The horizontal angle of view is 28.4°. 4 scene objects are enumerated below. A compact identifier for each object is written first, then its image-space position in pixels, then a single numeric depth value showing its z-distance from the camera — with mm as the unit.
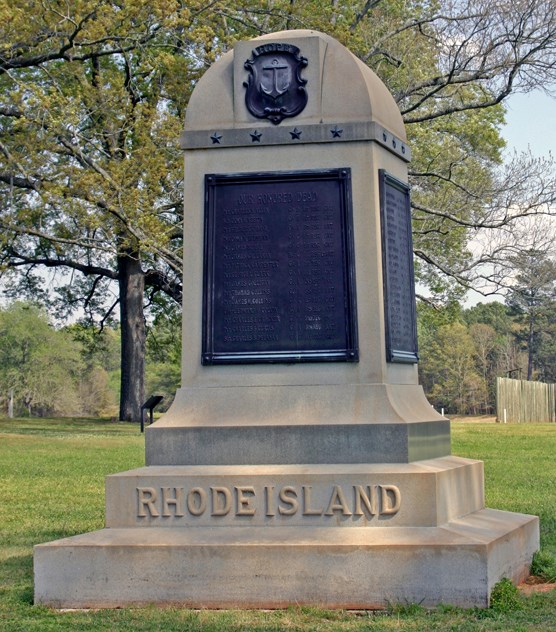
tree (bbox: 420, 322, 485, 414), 86875
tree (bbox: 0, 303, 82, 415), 73750
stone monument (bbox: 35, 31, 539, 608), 6797
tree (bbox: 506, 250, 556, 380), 30562
